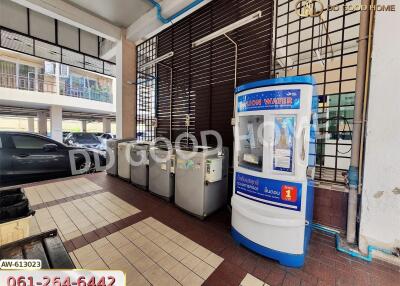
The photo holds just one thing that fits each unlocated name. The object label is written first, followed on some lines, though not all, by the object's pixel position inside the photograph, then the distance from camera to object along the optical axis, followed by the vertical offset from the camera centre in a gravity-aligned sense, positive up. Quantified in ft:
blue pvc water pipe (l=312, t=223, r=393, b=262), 6.22 -3.98
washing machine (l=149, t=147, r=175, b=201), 10.69 -2.38
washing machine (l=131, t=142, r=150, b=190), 12.76 -2.19
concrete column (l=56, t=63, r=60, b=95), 32.01 +9.32
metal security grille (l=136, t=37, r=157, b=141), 17.10 +4.11
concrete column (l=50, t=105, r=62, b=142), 31.09 +1.90
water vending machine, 5.75 -1.17
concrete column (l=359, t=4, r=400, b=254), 6.05 -0.23
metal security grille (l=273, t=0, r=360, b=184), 8.44 +5.05
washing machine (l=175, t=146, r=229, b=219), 8.79 -2.30
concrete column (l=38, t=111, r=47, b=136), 40.81 +2.18
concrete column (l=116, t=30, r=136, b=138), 17.83 +4.39
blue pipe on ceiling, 12.91 +8.78
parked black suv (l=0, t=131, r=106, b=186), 13.23 -2.01
